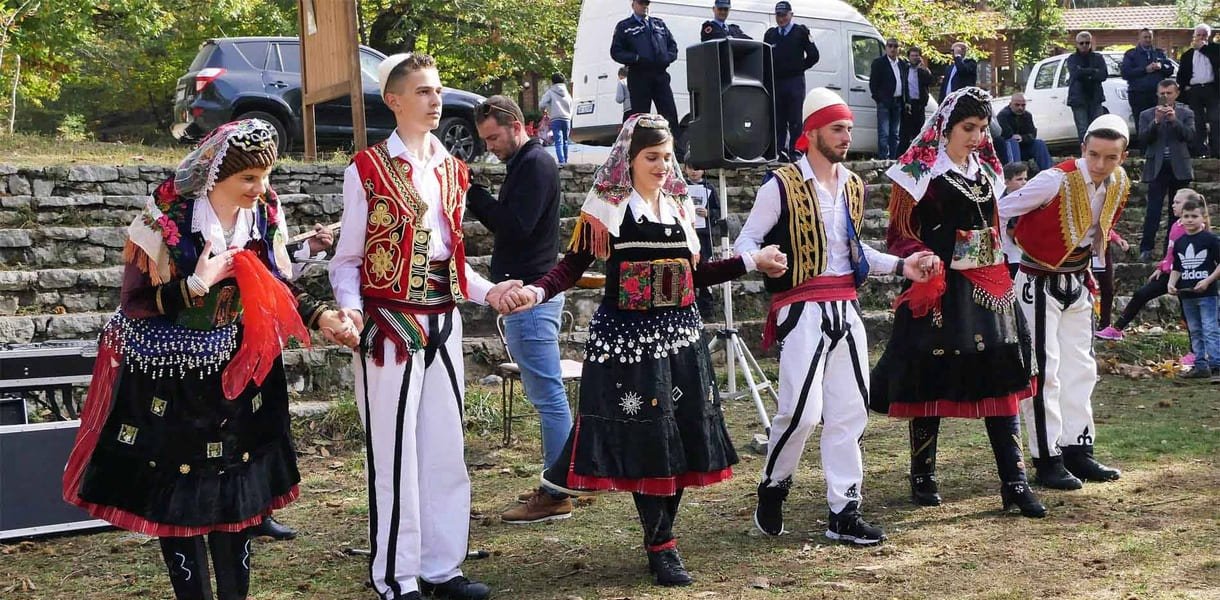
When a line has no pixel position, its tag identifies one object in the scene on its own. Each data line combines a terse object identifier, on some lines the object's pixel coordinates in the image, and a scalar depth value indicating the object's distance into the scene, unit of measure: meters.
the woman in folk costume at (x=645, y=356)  4.50
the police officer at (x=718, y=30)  12.38
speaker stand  7.27
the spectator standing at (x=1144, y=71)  14.80
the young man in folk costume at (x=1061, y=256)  5.98
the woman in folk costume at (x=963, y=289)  5.43
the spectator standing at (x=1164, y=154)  12.70
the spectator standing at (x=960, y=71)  14.84
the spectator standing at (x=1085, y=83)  15.09
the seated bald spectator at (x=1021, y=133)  14.48
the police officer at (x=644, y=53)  12.16
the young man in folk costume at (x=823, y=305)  5.01
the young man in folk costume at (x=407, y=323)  4.22
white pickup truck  16.92
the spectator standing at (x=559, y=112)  17.70
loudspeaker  7.14
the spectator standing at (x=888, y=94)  14.59
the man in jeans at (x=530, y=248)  5.43
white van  14.84
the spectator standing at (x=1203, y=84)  14.38
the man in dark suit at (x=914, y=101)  15.10
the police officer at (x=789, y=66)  13.07
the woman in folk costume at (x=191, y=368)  3.80
